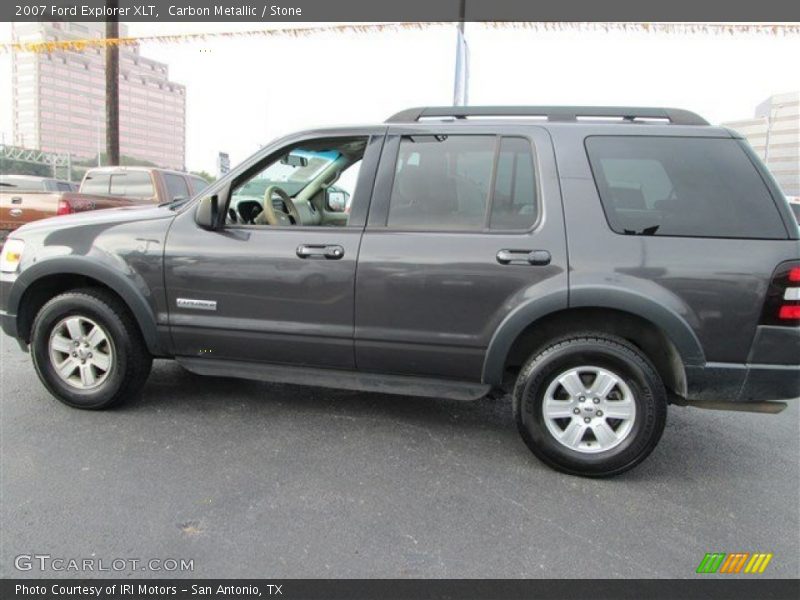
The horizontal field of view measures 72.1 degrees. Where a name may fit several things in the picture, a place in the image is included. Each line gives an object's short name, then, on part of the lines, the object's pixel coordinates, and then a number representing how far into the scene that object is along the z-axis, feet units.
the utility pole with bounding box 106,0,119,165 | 43.32
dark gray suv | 9.08
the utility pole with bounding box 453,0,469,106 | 26.68
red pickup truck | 29.27
